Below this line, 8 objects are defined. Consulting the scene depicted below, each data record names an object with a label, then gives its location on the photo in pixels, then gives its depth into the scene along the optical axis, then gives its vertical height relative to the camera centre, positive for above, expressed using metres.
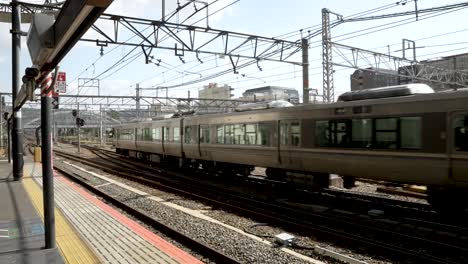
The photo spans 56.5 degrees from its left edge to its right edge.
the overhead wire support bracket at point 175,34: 17.27 +4.33
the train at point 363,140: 9.20 -0.26
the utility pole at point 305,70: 19.95 +2.88
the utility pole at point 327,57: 23.02 +4.07
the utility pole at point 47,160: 6.24 -0.36
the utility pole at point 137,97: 45.59 +3.68
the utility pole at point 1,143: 38.51 -0.69
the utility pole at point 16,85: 15.67 +2.01
